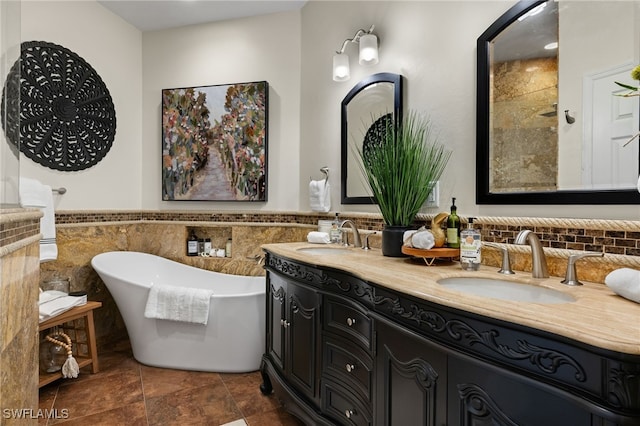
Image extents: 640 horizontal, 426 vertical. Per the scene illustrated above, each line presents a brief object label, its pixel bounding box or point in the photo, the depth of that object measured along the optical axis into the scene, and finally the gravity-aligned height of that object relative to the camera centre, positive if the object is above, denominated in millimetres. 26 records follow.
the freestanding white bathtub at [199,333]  2252 -852
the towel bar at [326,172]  2443 +269
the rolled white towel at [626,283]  864 -202
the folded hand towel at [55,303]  1984 -592
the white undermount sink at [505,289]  1073 -285
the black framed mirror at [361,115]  1979 +586
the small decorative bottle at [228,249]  2908 -354
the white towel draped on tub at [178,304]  2217 -632
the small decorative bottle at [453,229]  1506 -96
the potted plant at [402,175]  1618 +162
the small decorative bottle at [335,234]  2164 -165
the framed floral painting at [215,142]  2785 +573
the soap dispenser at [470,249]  1322 -165
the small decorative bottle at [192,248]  2977 -346
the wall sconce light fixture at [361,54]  2002 +960
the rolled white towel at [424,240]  1407 -135
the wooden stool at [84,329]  2105 -850
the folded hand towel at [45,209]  2068 +4
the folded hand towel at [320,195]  2387 +96
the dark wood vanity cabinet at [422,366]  642 -414
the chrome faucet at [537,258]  1175 -178
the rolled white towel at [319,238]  2172 -192
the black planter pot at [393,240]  1634 -157
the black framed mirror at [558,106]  1090 +383
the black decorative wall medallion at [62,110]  2311 +749
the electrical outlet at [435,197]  1706 +57
